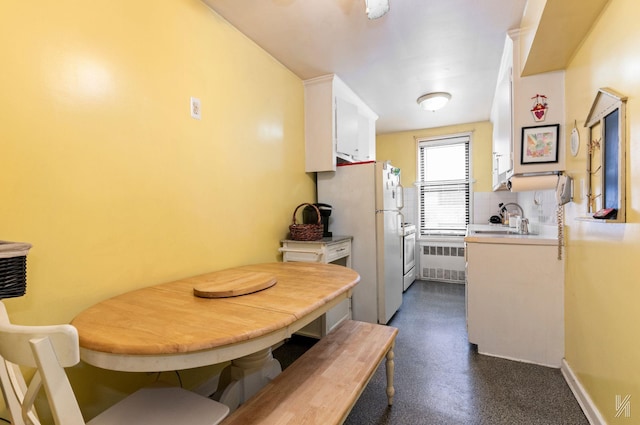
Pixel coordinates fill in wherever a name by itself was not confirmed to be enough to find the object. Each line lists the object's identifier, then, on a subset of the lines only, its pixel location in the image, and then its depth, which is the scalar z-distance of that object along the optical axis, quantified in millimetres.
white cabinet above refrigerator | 2771
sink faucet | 3523
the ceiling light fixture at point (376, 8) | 1525
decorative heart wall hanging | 1980
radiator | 4207
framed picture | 1949
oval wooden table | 811
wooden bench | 1004
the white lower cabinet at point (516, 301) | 1976
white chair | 611
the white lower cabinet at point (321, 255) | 2340
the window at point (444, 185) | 4305
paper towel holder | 1990
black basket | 838
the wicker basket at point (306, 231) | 2371
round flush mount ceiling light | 3049
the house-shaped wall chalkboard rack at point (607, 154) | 1192
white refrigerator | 2707
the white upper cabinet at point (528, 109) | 1948
